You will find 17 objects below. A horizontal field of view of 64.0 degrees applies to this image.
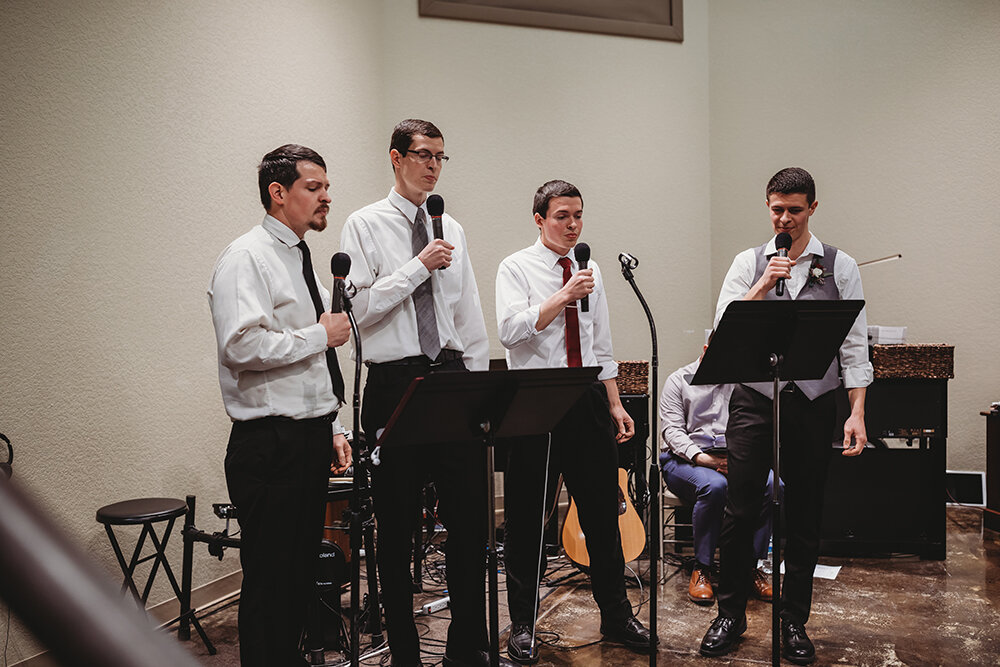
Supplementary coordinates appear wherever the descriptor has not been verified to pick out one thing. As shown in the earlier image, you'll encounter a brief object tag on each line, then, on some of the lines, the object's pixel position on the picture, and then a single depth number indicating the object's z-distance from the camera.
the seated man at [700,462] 4.02
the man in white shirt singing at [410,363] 2.72
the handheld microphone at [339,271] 2.18
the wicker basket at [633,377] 4.66
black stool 2.98
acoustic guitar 4.04
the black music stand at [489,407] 2.08
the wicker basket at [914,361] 4.52
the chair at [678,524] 4.59
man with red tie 3.24
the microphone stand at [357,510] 2.15
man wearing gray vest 3.09
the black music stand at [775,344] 2.64
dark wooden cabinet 4.49
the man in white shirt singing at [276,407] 2.30
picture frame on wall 5.62
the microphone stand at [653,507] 2.66
